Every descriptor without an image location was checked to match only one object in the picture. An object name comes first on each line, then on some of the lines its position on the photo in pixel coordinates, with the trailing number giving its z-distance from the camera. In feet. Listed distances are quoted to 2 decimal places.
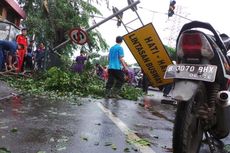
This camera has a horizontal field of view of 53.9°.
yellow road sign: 23.84
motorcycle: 8.17
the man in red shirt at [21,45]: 29.38
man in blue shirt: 23.39
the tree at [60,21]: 43.12
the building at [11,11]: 39.92
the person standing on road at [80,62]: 33.03
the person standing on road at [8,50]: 25.23
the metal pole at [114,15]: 35.71
